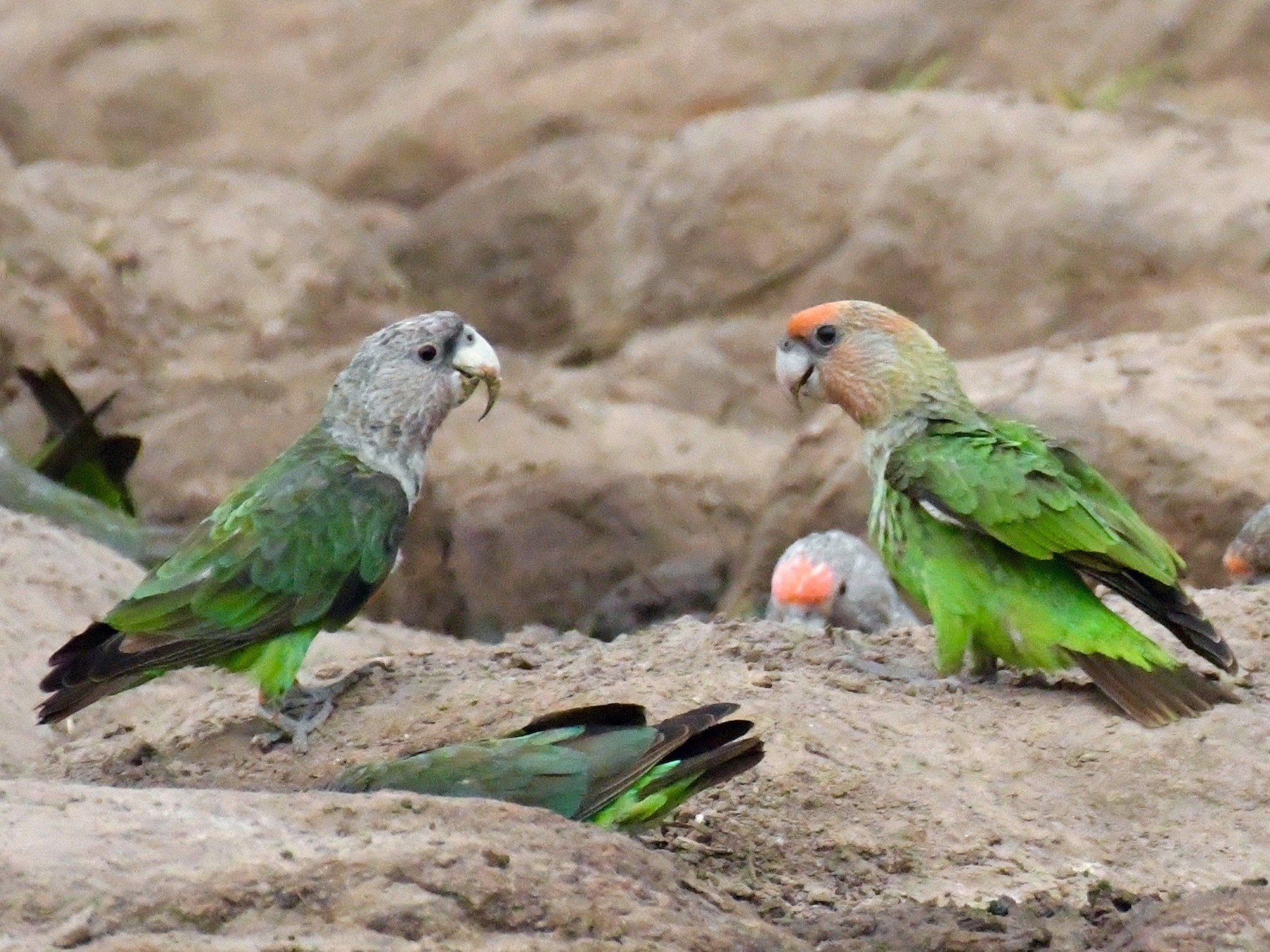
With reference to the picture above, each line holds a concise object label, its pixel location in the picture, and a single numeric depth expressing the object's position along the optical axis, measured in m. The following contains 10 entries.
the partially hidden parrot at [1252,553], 14.98
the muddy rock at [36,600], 13.65
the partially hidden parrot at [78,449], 18.36
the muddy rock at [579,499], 20.16
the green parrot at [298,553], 11.46
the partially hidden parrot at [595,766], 9.09
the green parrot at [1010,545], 11.77
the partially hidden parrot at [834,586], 15.76
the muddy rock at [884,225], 21.73
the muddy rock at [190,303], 21.73
